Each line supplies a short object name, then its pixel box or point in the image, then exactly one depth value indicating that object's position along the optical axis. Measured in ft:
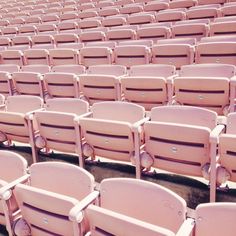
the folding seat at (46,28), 12.99
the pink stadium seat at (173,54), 7.59
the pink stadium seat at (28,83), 8.05
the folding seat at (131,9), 12.26
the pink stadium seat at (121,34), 9.86
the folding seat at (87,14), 13.32
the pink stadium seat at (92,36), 10.41
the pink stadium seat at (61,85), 7.39
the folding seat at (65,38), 11.12
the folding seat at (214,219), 2.97
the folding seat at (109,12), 12.91
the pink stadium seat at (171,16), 10.28
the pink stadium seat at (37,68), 8.74
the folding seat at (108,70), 7.48
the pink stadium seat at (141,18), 10.93
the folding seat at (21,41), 12.05
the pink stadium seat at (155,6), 11.73
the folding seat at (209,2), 10.92
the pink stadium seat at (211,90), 5.50
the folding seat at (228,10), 9.32
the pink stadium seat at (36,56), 10.02
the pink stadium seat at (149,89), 6.18
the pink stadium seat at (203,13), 9.68
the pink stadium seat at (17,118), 6.00
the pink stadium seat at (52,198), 3.55
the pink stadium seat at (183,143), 4.26
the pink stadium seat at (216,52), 7.05
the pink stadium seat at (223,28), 8.30
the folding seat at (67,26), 12.61
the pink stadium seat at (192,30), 8.76
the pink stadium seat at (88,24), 12.04
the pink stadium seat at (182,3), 11.23
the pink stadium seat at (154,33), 9.32
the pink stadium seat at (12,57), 10.46
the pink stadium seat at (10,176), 4.18
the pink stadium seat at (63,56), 9.47
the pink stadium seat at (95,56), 8.80
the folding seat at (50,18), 14.32
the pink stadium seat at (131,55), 8.18
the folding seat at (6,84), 8.46
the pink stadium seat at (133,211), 2.97
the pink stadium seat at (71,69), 8.16
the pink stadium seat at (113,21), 11.43
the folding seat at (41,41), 11.43
